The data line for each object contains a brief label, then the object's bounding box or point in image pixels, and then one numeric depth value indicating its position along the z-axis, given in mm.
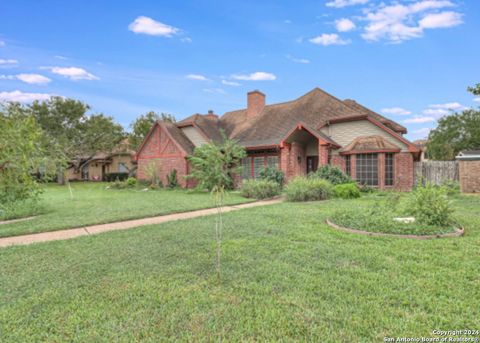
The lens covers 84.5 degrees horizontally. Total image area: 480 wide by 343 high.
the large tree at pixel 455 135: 32469
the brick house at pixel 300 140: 14789
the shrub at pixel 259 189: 13062
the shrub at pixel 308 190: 11289
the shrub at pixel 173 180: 19938
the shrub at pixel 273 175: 15242
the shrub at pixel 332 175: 13828
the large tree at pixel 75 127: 29484
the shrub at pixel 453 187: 12773
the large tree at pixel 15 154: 4445
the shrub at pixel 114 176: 32372
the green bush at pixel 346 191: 11969
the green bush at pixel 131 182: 22192
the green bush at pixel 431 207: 5910
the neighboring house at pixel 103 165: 35812
